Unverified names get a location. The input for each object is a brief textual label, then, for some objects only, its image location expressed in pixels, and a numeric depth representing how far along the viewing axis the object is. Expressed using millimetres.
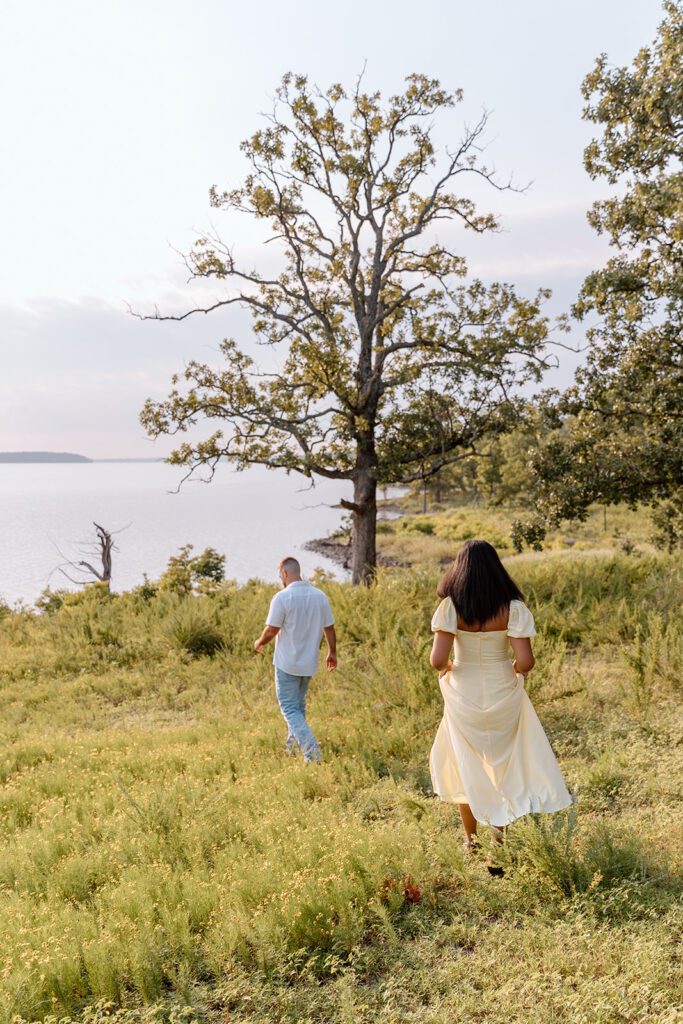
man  6957
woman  4262
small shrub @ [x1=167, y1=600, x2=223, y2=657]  12117
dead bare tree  32041
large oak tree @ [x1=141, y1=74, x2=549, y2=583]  17688
